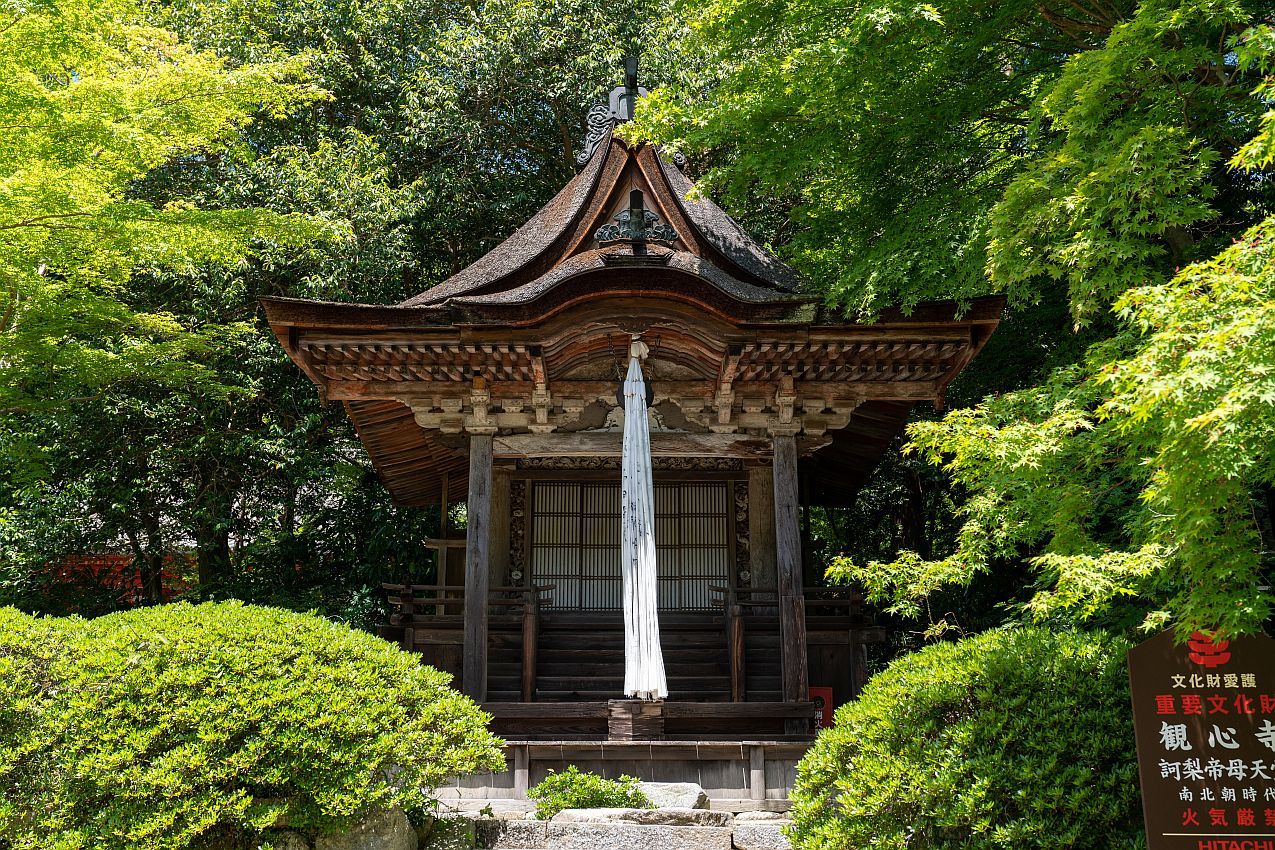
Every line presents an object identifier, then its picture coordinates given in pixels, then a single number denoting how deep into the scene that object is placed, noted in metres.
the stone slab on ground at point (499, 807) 6.77
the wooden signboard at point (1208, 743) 3.86
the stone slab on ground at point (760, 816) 6.46
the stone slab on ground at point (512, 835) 5.33
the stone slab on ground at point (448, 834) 5.30
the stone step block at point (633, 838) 5.19
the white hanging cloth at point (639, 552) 7.33
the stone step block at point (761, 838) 5.37
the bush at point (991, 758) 4.16
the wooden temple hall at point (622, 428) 8.05
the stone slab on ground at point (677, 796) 6.14
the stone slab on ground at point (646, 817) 5.43
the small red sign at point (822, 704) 9.50
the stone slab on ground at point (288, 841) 4.73
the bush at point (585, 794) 6.07
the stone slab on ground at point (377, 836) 4.81
